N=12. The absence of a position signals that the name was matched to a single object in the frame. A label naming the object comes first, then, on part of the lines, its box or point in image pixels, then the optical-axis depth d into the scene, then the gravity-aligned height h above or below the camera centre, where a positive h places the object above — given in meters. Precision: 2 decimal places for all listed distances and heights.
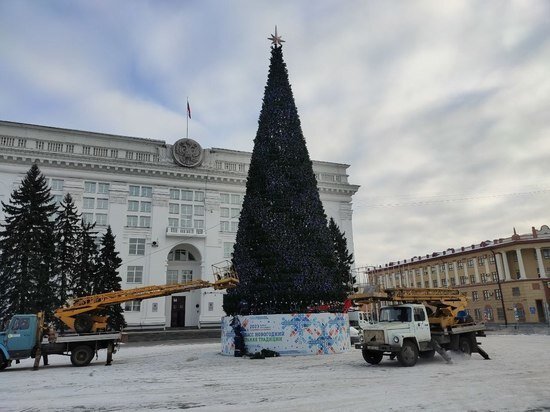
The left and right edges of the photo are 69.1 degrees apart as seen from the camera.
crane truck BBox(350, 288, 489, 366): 16.75 -1.01
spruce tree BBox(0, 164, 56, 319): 34.75 +5.23
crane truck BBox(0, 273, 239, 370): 19.00 -0.71
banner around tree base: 21.30 -1.30
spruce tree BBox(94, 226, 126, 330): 43.09 +4.36
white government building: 51.41 +15.90
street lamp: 62.58 +1.09
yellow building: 62.50 +4.11
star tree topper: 26.92 +17.55
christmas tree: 22.12 +4.47
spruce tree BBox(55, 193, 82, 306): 39.44 +6.54
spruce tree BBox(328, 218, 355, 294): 53.78 +8.02
